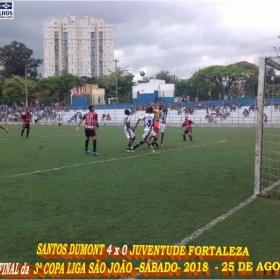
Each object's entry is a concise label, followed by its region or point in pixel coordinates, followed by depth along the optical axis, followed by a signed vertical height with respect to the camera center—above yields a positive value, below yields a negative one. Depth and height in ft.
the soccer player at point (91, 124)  41.93 -1.82
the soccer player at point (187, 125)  58.44 -2.58
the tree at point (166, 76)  292.73 +29.99
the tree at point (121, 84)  240.94 +18.70
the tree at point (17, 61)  277.23 +39.68
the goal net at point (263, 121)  22.47 -0.69
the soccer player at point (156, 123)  49.80 -1.92
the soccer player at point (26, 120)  65.62 -2.18
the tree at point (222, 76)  203.62 +21.63
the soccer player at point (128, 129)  44.62 -2.56
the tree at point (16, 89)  222.69 +13.22
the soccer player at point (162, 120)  55.71 -1.69
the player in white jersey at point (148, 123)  44.73 -1.73
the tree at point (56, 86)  238.07 +16.47
